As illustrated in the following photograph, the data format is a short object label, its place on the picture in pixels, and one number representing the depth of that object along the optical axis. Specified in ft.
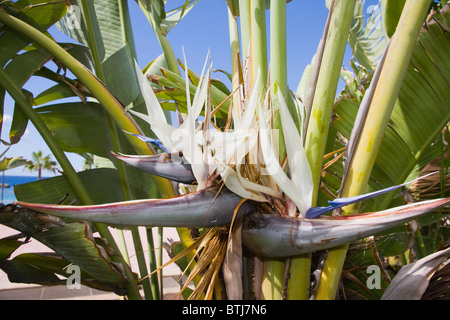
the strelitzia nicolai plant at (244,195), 1.20
